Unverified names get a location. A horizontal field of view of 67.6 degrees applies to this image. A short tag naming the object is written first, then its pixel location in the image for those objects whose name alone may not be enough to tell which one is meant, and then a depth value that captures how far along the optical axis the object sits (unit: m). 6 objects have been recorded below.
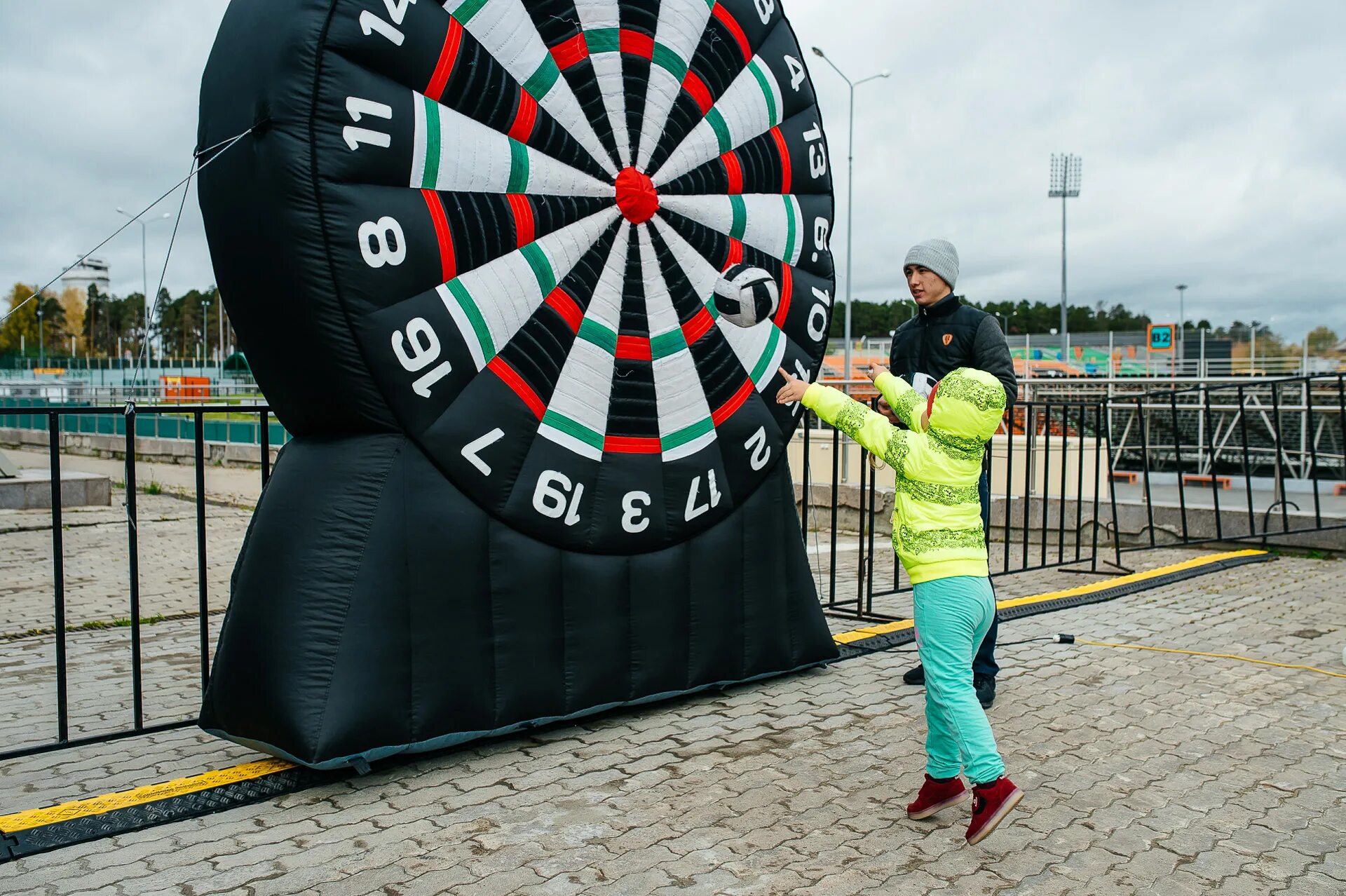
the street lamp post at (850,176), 25.48
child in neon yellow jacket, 3.34
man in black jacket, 4.31
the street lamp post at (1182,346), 33.75
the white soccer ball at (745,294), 4.43
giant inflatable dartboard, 3.48
